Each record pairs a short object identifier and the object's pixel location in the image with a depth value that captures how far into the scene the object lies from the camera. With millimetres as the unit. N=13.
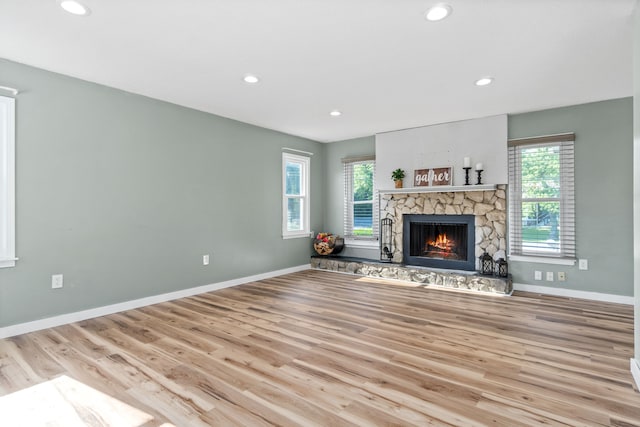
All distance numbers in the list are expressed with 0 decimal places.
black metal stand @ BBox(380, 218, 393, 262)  5719
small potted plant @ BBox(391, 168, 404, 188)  5445
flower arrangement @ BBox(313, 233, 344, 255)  6086
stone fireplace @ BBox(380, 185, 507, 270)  4746
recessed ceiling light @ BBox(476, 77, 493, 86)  3394
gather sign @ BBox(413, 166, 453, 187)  5094
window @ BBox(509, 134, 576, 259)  4309
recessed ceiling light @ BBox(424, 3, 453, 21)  2191
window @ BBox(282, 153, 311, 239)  5777
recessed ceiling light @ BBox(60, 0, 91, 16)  2158
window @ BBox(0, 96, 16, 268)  2920
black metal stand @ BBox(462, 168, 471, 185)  4863
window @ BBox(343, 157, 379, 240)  6016
